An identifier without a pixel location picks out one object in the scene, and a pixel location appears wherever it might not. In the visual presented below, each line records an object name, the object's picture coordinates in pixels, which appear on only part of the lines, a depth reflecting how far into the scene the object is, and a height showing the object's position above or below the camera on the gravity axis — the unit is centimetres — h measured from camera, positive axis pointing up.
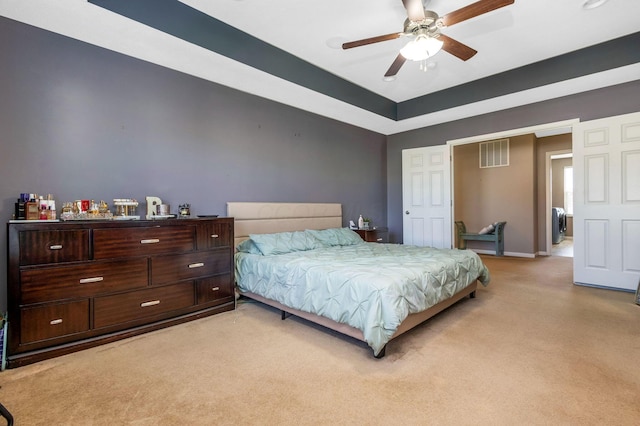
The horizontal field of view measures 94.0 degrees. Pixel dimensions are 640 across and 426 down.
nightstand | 515 -41
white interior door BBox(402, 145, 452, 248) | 544 +27
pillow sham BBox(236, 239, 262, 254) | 362 -44
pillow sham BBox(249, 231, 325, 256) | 353 -38
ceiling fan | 231 +154
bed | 223 -58
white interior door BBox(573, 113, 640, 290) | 381 +9
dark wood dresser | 217 -57
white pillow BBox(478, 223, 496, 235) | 685 -47
